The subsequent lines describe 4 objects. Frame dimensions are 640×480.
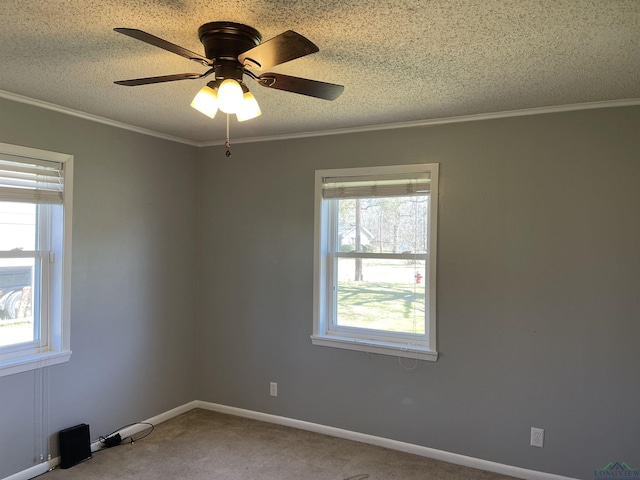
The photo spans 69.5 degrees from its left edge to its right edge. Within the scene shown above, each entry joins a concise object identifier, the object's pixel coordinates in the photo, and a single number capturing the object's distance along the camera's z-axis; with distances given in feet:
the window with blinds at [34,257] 9.61
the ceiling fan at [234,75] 5.71
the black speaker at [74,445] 10.16
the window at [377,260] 11.17
